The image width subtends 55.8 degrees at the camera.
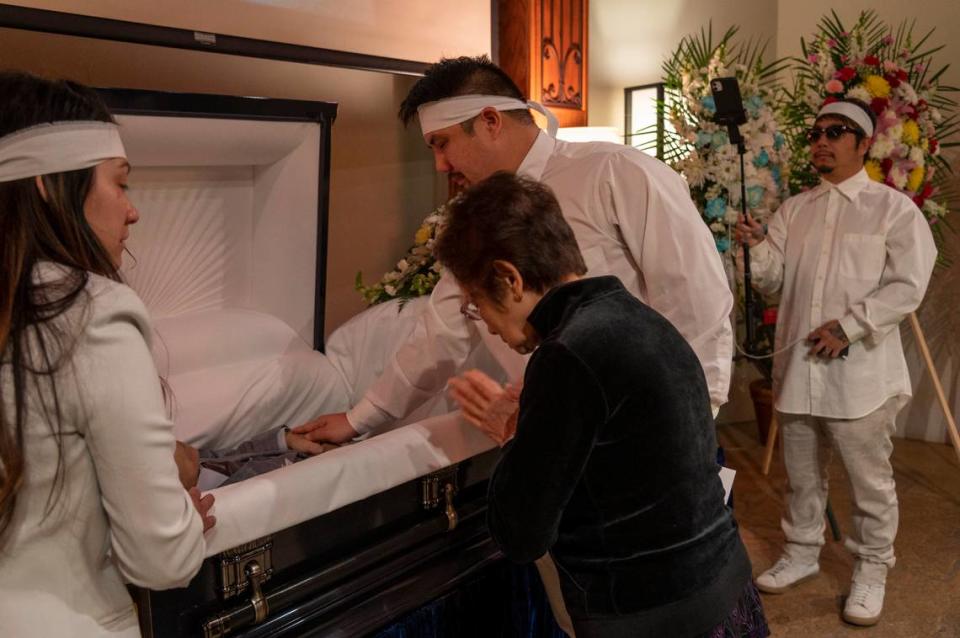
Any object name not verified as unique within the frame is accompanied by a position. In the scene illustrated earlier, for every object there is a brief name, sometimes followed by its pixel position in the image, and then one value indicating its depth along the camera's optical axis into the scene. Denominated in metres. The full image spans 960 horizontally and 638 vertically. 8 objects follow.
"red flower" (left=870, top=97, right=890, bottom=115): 3.23
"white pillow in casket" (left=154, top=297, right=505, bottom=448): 2.21
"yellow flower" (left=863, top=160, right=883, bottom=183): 3.23
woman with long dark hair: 0.96
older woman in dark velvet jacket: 1.13
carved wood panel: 3.07
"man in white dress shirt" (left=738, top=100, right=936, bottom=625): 2.62
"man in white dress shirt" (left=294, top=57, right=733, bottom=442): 1.77
